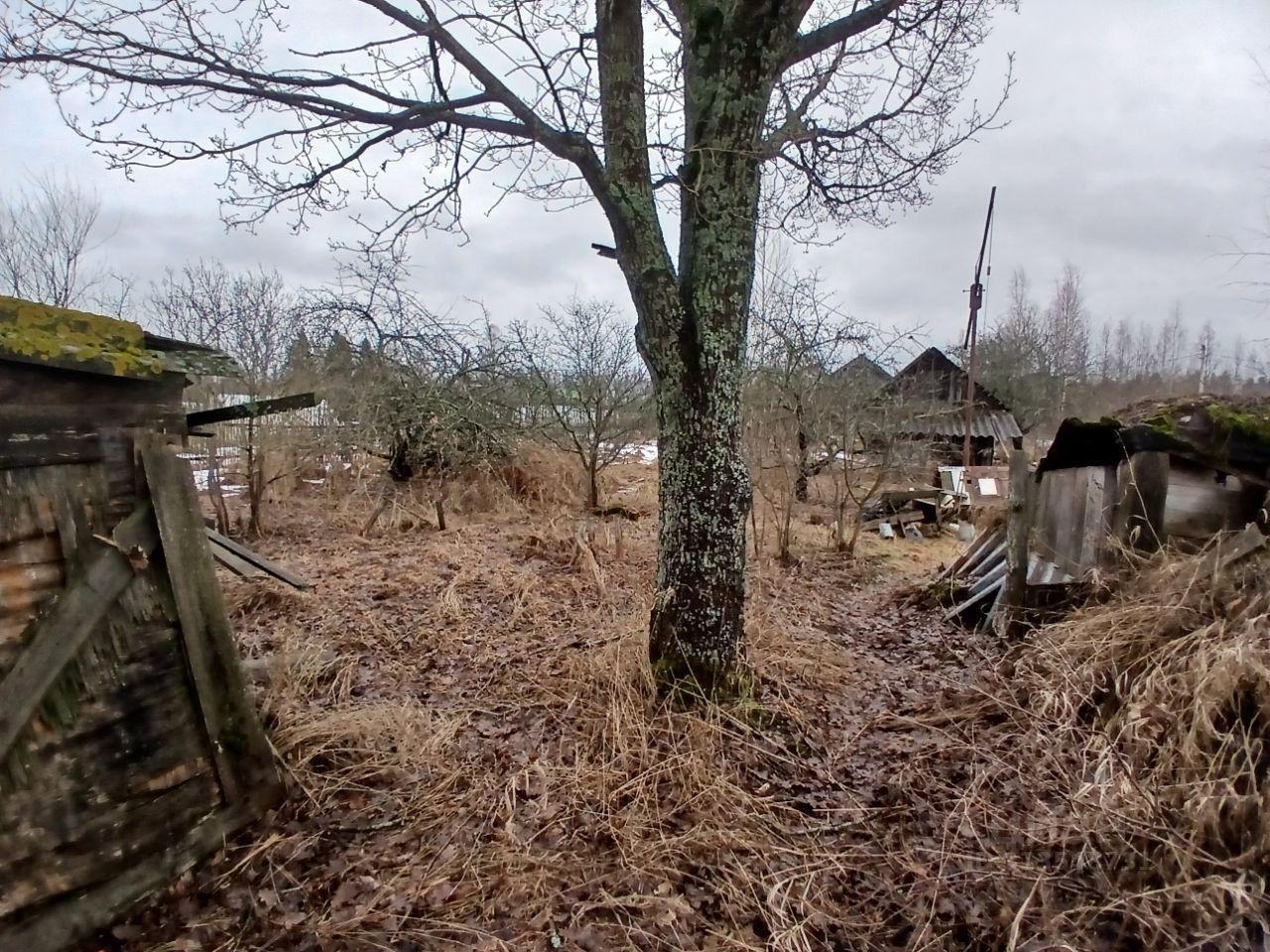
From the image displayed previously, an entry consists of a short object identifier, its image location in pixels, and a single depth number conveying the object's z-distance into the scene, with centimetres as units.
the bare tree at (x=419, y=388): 1028
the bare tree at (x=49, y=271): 1248
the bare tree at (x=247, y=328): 1024
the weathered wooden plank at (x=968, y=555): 710
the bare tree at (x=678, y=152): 330
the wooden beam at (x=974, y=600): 577
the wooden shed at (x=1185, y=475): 387
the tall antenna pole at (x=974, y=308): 1688
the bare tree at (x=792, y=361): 1030
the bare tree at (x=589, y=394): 1129
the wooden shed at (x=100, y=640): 209
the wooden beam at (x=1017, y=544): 510
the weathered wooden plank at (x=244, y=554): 499
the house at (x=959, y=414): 1841
